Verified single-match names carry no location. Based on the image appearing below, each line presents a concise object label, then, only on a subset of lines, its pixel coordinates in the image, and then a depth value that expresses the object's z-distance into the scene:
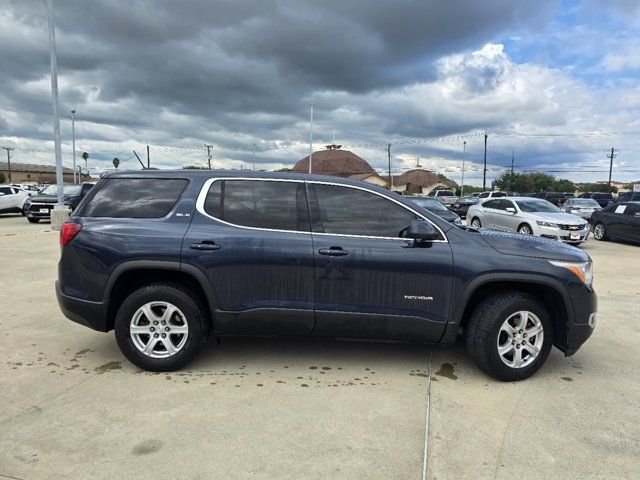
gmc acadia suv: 3.79
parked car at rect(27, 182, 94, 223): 18.91
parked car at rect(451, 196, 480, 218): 29.53
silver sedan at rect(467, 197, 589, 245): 12.91
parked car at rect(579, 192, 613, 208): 32.05
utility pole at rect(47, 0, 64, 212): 15.48
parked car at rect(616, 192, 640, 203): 23.58
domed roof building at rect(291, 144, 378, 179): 110.69
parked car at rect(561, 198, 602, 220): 22.23
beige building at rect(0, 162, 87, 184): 119.66
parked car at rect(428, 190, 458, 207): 37.62
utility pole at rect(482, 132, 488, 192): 61.18
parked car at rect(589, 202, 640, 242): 14.16
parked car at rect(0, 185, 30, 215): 22.16
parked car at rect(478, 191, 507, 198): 32.86
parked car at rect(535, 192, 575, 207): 34.24
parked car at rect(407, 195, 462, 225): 12.51
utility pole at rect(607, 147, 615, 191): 71.28
